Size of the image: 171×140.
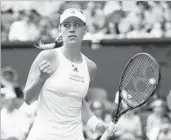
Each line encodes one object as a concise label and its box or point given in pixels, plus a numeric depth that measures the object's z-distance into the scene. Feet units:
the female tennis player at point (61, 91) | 21.26
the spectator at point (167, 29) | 43.91
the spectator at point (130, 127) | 40.70
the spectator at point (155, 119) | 40.57
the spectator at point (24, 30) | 45.52
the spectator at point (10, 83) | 44.57
